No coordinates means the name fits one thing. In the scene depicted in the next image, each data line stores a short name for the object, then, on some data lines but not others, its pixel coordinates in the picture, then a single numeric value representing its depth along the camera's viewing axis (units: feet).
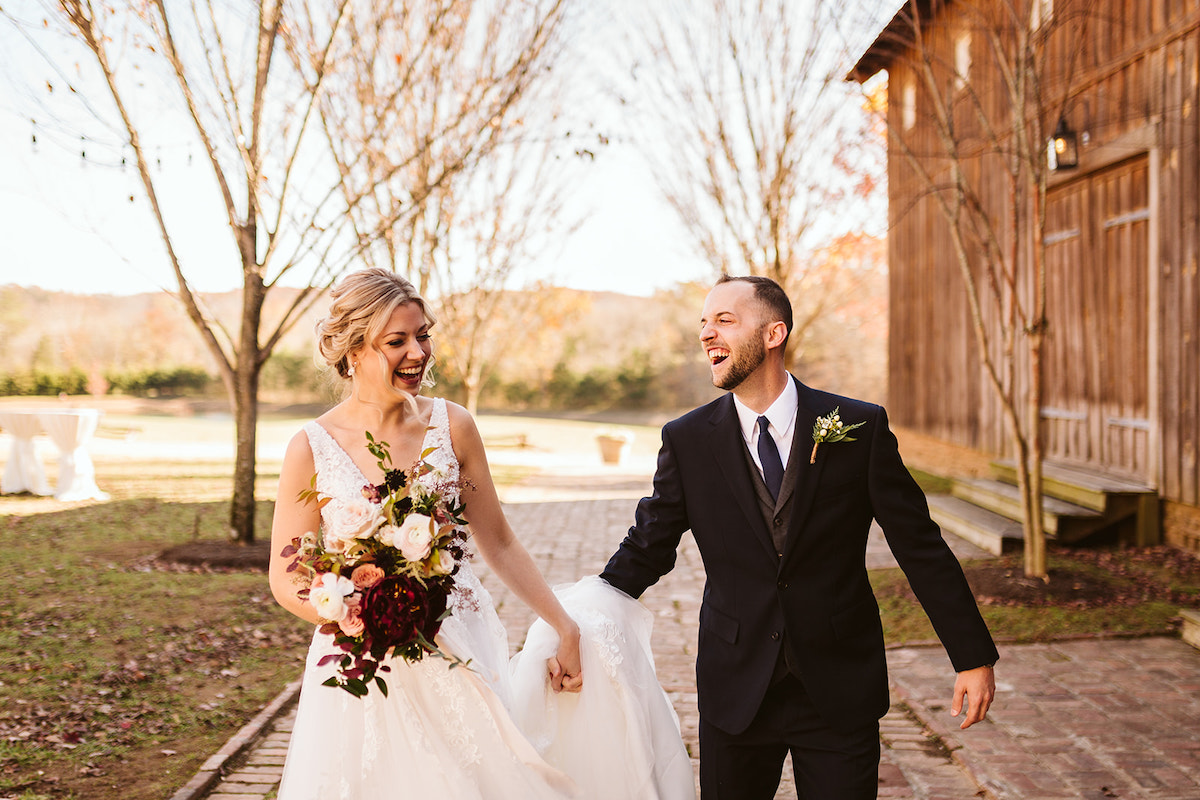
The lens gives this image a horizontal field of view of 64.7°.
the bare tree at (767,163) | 40.55
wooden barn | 26.58
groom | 8.61
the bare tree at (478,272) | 51.52
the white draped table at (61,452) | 39.60
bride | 8.67
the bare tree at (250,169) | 26.48
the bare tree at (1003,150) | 22.86
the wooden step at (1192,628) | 18.88
